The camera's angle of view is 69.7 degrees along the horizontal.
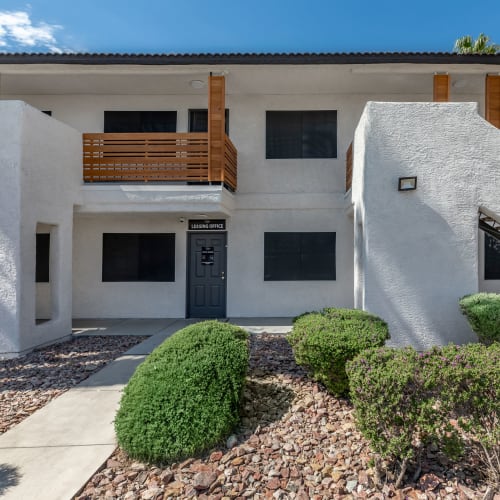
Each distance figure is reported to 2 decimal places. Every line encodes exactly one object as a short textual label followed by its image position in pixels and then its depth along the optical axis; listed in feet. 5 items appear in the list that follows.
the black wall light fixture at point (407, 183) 21.56
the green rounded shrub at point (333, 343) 13.34
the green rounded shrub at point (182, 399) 10.94
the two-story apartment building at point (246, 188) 21.76
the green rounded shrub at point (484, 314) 19.10
